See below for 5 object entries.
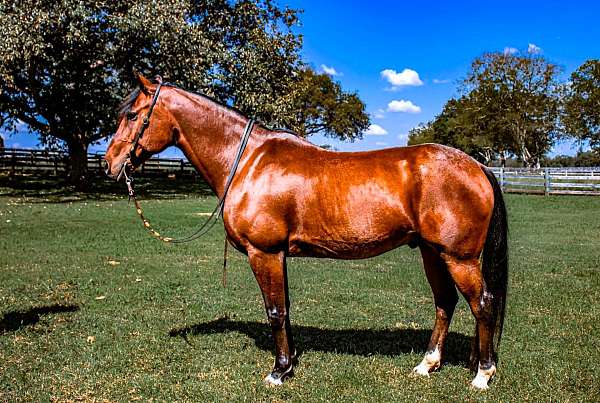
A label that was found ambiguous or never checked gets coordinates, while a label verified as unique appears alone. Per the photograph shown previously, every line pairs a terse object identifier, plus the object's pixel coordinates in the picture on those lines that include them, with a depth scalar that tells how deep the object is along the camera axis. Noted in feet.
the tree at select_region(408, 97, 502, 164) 160.66
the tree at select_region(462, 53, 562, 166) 147.43
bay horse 13.87
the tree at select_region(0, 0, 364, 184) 64.69
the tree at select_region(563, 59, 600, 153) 133.59
